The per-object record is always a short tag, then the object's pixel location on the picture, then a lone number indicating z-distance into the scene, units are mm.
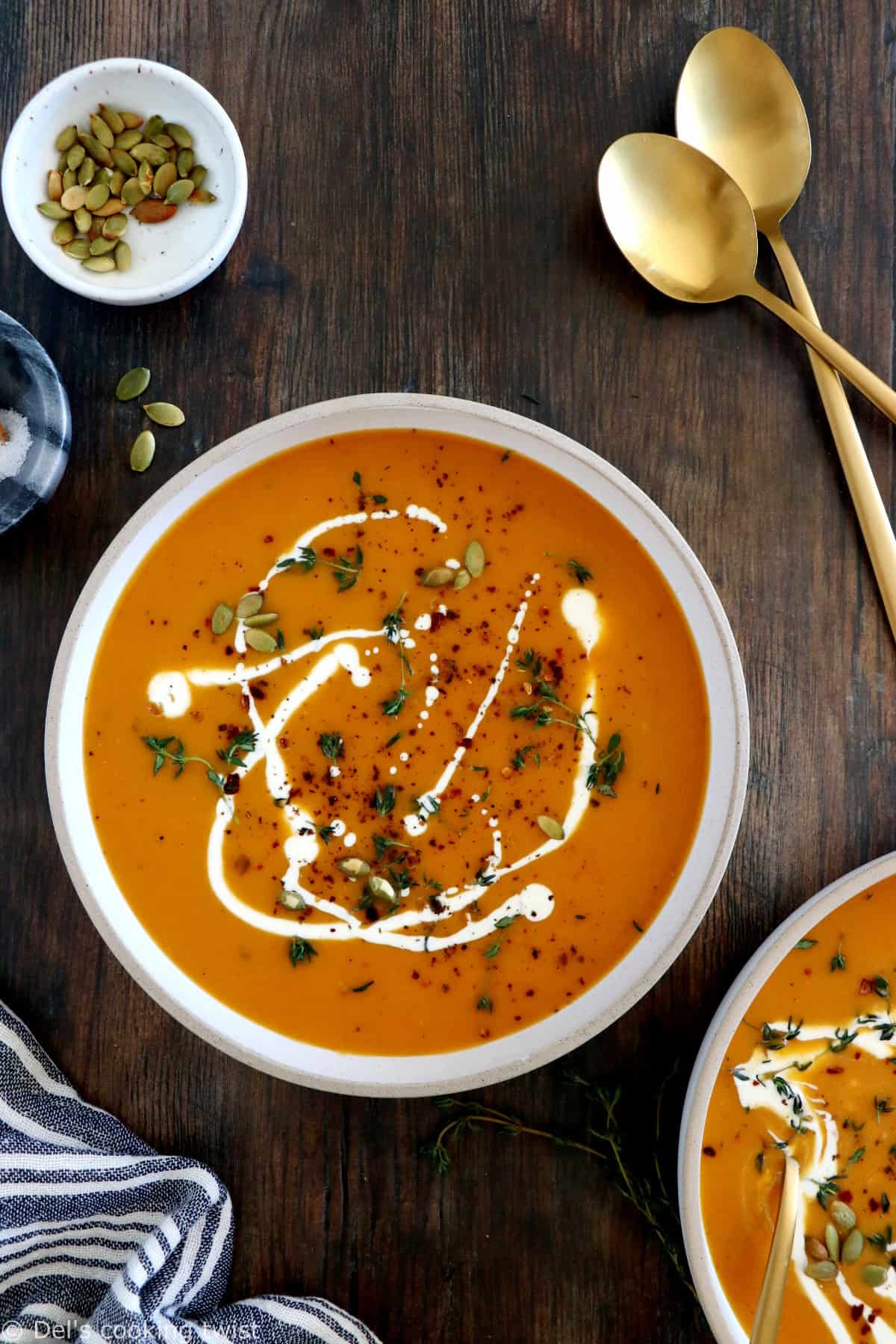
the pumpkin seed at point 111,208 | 699
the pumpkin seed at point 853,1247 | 684
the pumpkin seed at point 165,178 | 699
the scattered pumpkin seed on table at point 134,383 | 702
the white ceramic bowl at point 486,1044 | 666
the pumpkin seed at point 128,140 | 698
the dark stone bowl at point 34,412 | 687
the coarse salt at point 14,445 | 692
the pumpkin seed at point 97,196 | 696
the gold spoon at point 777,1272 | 653
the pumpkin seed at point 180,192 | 697
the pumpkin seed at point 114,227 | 698
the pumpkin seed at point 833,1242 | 686
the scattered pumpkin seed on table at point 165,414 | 701
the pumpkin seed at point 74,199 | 694
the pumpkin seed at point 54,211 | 694
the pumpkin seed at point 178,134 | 699
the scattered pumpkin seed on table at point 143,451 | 700
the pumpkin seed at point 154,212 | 700
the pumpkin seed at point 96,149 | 698
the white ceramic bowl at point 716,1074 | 660
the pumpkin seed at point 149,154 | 698
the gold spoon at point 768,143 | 700
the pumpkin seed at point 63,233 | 696
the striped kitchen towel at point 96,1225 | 689
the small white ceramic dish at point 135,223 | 687
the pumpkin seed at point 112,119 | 697
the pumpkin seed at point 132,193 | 698
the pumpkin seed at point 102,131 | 696
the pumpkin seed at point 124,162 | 699
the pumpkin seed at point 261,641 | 687
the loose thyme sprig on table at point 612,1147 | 696
